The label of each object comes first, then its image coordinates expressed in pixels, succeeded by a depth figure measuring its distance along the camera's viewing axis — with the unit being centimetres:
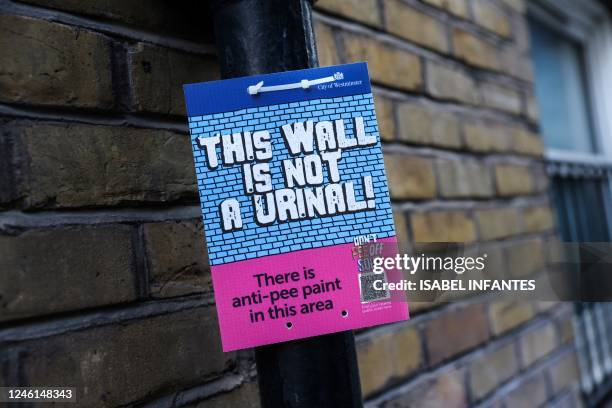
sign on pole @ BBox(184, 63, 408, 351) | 52
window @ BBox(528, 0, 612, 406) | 182
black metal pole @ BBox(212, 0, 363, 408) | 52
